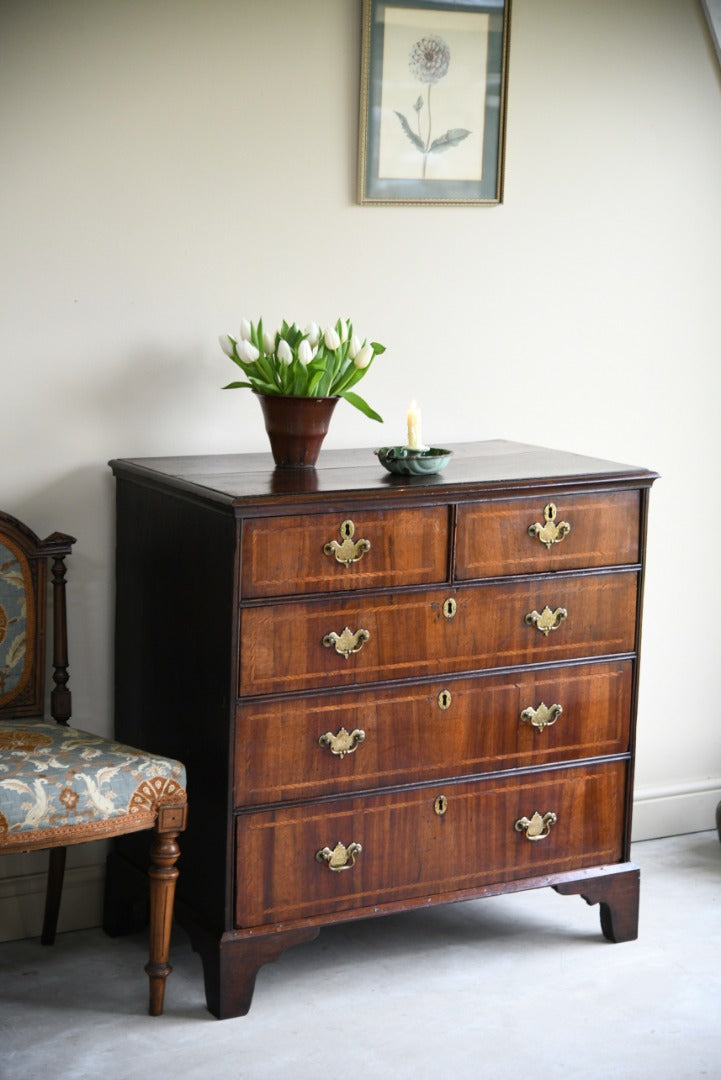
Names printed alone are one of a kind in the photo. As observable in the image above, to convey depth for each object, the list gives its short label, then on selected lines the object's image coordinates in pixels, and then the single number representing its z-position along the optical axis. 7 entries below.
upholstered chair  2.49
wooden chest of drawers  2.64
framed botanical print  3.12
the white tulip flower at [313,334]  2.87
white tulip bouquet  2.80
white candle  2.82
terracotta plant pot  2.78
